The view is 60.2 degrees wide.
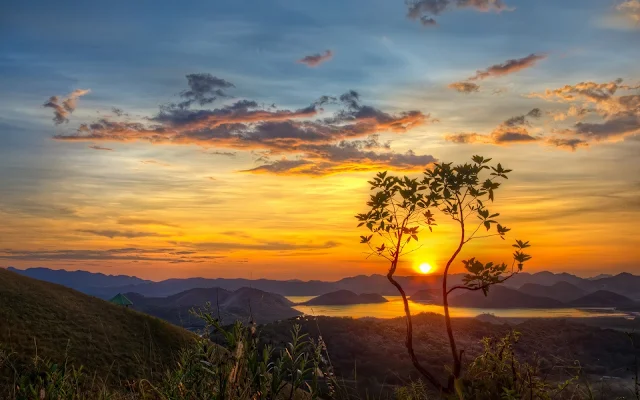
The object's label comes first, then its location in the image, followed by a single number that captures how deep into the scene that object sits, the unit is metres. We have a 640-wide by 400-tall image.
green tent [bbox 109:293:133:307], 77.14
